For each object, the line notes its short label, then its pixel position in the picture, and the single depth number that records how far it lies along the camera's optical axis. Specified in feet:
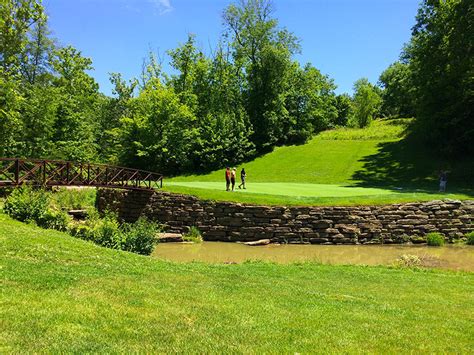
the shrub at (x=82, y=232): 47.01
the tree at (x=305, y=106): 162.09
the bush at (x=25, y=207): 49.62
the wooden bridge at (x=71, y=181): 57.67
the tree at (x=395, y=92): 213.25
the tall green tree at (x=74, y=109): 127.79
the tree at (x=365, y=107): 239.71
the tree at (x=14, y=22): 83.20
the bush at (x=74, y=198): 87.30
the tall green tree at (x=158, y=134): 137.08
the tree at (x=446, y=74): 103.50
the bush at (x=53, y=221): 50.47
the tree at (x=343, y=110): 241.76
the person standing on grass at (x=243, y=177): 89.54
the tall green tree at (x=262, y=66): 157.58
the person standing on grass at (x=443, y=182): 83.66
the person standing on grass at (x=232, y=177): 83.38
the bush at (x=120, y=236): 45.68
